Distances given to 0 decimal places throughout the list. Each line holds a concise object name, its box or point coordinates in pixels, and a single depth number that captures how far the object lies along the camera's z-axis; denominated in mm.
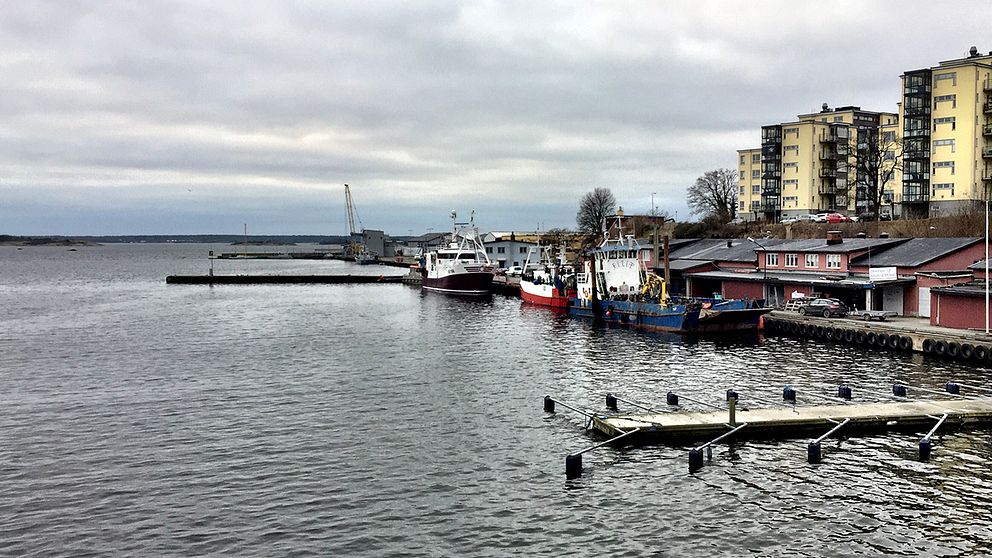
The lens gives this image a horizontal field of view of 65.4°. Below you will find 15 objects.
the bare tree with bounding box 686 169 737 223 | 150125
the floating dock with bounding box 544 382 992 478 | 30953
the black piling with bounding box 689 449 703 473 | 27469
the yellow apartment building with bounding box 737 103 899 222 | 122250
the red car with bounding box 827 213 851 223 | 94250
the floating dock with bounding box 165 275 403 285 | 144250
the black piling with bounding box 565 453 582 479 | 27250
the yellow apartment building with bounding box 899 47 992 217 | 91062
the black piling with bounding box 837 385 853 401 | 36500
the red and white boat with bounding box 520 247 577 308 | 87188
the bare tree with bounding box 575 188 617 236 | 179625
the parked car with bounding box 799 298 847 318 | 59469
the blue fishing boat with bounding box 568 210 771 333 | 61812
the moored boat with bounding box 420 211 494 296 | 111250
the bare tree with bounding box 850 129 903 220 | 107312
